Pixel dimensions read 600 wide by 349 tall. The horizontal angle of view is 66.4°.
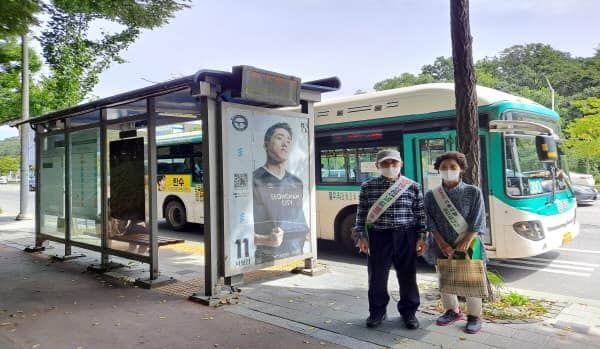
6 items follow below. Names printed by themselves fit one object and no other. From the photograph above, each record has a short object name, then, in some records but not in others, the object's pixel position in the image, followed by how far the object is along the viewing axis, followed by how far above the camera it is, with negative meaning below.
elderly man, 4.36 -0.48
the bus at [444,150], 6.51 +0.45
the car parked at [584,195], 16.94 -0.55
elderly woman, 4.18 -0.32
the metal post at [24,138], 14.66 +1.84
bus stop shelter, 5.50 +0.47
